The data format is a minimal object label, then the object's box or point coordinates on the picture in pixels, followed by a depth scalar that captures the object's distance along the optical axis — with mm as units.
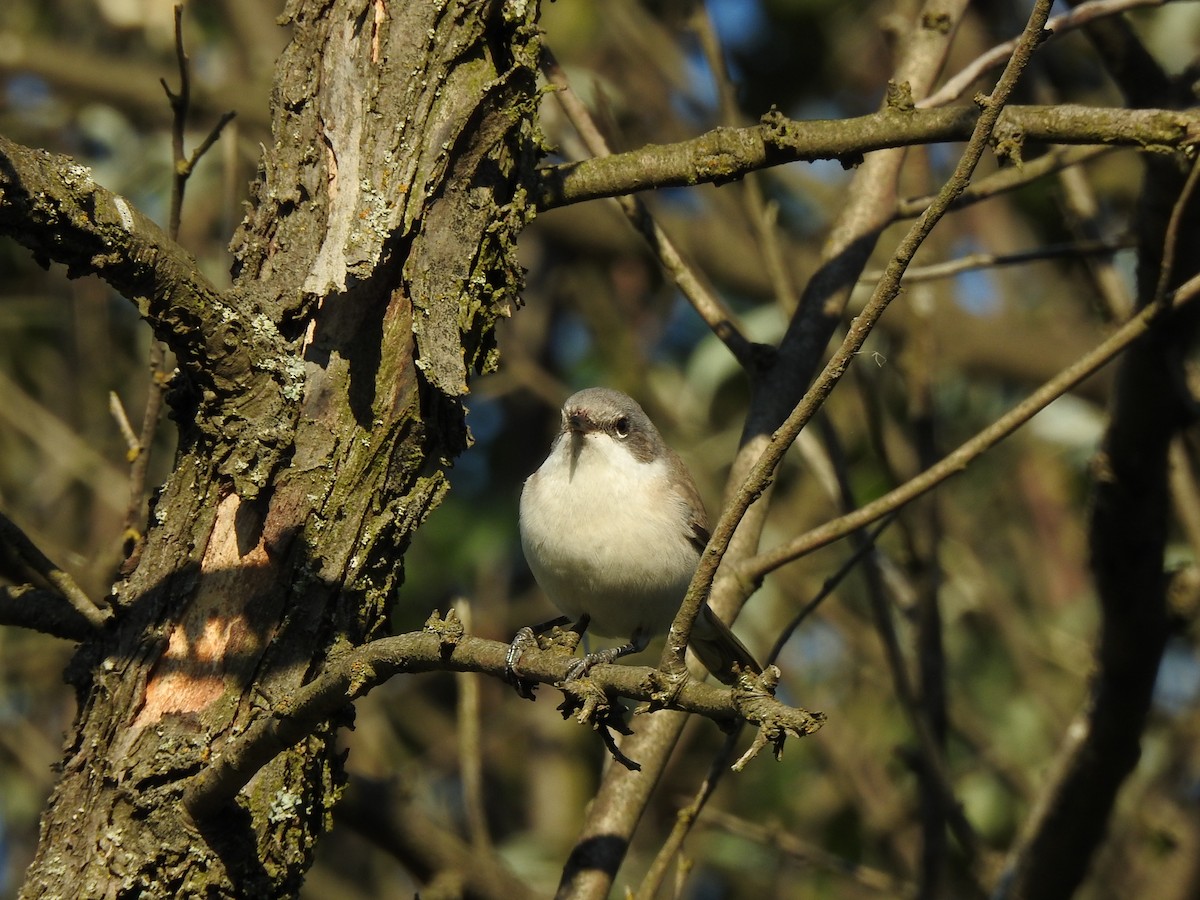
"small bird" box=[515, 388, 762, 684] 7824
